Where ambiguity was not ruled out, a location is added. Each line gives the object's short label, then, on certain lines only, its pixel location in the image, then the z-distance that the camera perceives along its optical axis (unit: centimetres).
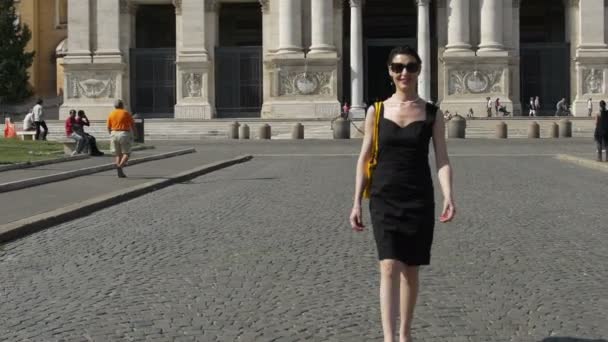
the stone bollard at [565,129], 4353
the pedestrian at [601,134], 2452
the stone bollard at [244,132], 4466
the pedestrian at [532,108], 5000
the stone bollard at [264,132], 4400
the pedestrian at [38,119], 3772
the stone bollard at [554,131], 4297
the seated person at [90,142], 2770
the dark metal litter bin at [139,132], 3775
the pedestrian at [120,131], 1998
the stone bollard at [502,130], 4266
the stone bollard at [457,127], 4245
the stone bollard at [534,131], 4272
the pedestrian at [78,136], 2752
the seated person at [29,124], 4014
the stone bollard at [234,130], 4473
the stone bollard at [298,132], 4359
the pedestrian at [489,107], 4897
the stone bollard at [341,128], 4322
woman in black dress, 536
